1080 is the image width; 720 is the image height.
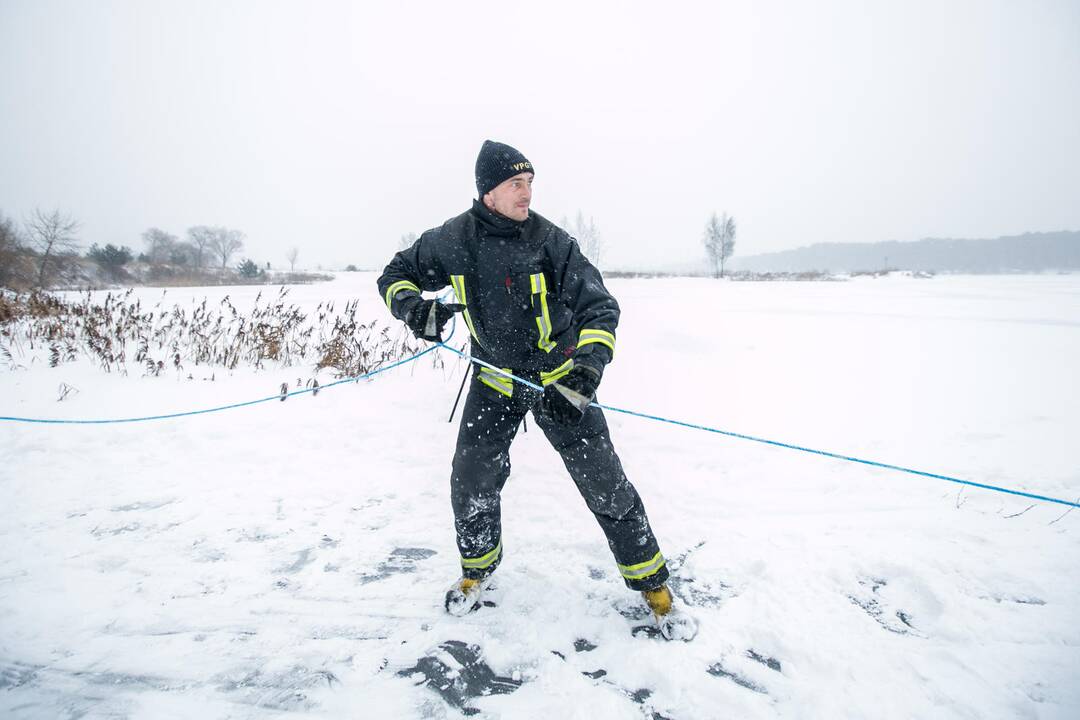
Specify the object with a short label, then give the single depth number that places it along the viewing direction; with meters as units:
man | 2.17
